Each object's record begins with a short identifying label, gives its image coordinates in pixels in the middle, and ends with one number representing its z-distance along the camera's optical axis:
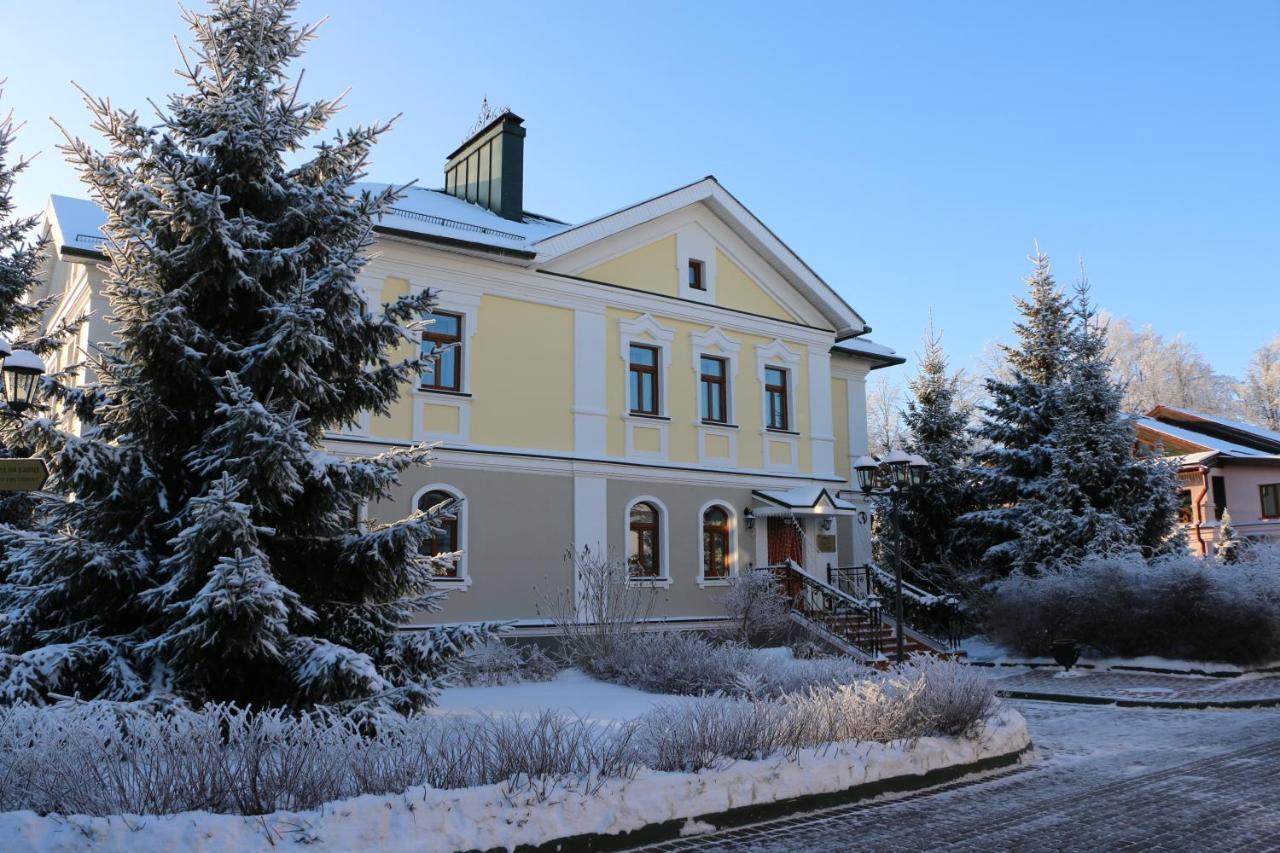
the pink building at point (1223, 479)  34.59
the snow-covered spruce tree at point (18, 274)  13.64
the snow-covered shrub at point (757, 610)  16.89
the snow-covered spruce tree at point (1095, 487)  21.11
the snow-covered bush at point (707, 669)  11.38
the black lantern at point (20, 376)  8.46
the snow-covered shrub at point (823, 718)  7.34
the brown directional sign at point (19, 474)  6.96
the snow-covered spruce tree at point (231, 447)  7.69
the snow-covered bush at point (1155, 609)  16.77
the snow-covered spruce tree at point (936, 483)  24.44
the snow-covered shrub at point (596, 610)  15.05
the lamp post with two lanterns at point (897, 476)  14.51
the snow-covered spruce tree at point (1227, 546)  23.05
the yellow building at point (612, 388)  16.53
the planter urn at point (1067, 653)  17.47
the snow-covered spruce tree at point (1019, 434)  22.47
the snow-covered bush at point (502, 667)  13.93
